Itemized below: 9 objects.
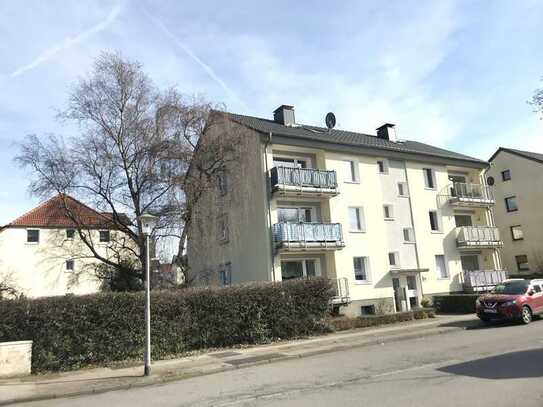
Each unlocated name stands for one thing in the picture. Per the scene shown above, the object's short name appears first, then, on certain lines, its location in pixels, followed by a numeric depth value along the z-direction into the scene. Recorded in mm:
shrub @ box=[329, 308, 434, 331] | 19891
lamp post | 11844
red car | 18516
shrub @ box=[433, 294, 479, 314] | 24453
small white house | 21469
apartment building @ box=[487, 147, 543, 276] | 39188
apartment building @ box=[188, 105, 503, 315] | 23016
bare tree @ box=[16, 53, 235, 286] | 20109
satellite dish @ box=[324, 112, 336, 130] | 30734
